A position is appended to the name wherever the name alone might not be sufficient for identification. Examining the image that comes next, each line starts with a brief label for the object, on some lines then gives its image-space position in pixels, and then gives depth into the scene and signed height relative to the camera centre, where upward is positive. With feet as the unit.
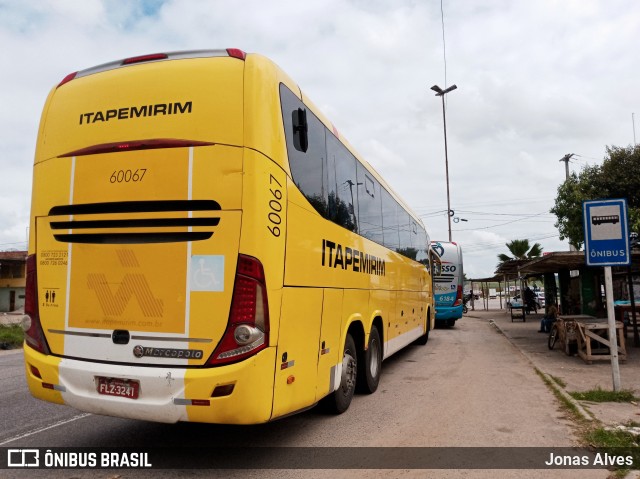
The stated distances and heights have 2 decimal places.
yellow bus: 13.11 +1.28
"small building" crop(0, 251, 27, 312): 127.54 +2.21
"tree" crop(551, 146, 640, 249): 42.80 +8.87
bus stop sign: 23.25 +2.53
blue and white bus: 69.15 -0.47
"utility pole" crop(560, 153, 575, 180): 115.81 +29.77
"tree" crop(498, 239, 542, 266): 122.21 +9.13
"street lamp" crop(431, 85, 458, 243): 110.91 +39.87
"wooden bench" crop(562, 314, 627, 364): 33.73 -3.76
